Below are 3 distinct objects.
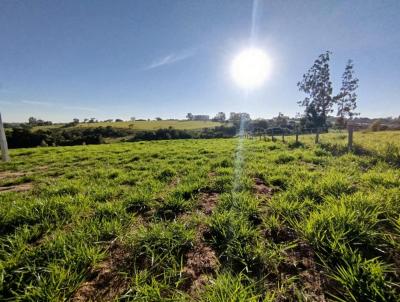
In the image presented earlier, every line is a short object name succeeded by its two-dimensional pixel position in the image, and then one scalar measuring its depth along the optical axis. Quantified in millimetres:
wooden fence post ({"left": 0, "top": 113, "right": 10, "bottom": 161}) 8705
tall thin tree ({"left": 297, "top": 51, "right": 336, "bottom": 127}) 36312
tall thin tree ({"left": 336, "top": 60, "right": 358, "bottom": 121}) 40094
